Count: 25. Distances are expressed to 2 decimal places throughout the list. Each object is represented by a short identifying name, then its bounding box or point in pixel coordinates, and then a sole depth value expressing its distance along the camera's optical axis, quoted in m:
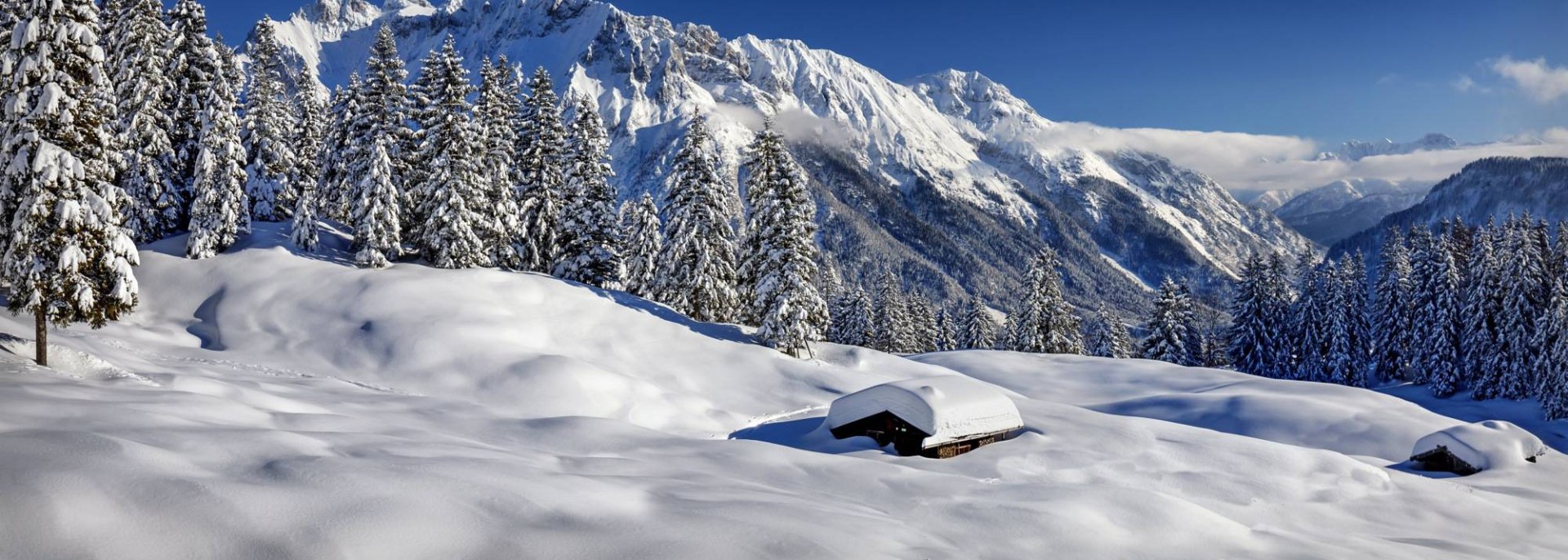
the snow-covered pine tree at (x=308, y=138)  48.99
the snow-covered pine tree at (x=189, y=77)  36.78
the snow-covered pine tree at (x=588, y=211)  43.53
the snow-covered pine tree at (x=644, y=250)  47.06
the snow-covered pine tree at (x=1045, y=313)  59.44
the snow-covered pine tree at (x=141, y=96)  35.03
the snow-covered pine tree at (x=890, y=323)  71.94
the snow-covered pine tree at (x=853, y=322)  72.38
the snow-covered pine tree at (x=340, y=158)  43.28
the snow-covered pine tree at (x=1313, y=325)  63.59
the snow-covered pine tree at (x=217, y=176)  35.56
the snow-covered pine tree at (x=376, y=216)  37.03
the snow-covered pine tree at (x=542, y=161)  43.81
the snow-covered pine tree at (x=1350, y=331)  62.22
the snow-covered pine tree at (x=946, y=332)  79.19
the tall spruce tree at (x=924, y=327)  78.69
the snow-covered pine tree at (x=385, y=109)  39.47
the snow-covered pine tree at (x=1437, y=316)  56.19
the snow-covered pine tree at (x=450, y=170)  38.34
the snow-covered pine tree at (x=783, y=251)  38.06
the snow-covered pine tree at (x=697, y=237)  42.38
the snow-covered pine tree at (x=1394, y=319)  62.88
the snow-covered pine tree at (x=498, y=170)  41.12
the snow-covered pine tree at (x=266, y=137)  40.91
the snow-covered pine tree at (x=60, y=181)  19.45
